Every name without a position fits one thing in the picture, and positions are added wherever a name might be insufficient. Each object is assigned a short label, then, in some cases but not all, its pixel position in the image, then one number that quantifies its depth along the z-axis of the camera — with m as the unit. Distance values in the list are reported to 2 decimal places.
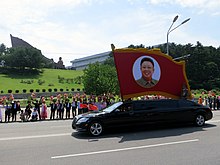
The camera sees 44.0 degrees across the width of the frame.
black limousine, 10.72
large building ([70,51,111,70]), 176.98
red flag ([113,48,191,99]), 13.61
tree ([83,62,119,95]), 42.31
